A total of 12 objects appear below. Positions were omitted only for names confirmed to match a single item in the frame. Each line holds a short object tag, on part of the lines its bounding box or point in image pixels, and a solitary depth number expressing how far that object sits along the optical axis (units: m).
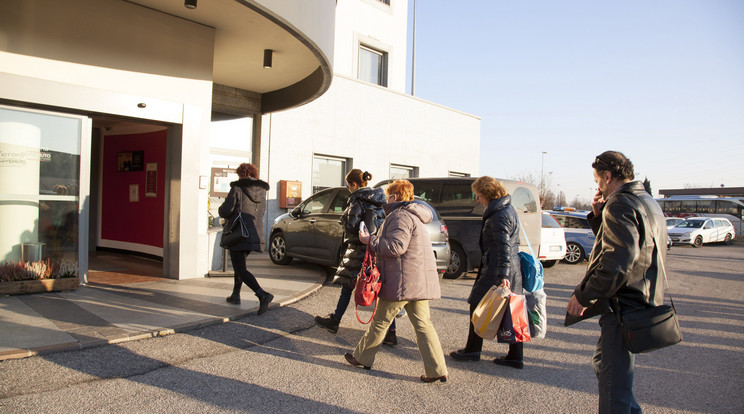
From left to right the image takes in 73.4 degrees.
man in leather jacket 2.78
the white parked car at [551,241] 11.18
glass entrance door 6.52
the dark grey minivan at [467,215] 9.65
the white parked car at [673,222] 25.00
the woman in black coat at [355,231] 5.14
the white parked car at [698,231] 24.23
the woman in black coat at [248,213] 6.07
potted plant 6.27
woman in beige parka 4.09
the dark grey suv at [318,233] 8.90
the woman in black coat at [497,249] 4.39
